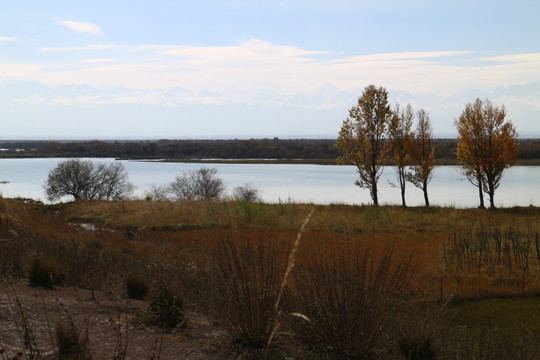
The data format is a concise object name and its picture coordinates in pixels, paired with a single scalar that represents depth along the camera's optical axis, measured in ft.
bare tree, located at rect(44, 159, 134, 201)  164.96
